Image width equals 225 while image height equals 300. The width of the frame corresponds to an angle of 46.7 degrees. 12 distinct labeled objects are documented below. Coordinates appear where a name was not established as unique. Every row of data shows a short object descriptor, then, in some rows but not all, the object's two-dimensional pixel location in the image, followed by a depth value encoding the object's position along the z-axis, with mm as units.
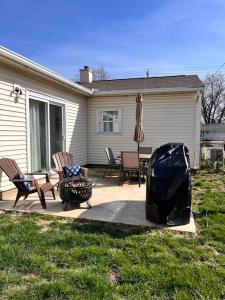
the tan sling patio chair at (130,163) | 6586
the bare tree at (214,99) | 37562
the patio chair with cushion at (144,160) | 7082
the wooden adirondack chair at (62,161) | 5691
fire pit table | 4547
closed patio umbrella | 6930
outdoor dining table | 7072
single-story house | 5660
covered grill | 3803
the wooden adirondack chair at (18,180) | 4664
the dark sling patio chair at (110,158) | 7567
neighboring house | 35062
